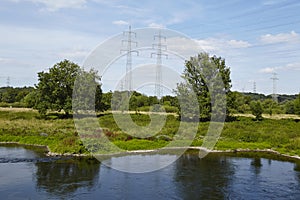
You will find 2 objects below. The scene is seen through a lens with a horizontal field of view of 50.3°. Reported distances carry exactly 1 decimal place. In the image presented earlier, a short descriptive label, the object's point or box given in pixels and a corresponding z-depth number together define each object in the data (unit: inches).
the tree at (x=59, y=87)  1834.4
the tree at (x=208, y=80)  1726.1
